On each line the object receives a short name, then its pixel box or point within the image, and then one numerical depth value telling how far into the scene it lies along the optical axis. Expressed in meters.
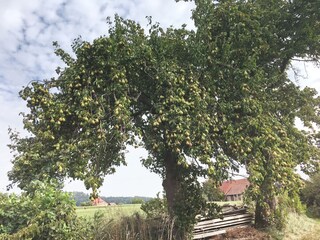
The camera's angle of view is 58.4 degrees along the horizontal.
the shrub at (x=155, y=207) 10.61
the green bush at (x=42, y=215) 5.34
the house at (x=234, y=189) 48.94
